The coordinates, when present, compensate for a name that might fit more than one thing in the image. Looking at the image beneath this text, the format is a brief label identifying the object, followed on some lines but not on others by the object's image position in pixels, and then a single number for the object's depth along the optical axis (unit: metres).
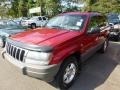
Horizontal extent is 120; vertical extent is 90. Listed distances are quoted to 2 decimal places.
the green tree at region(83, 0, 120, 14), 13.70
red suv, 1.72
